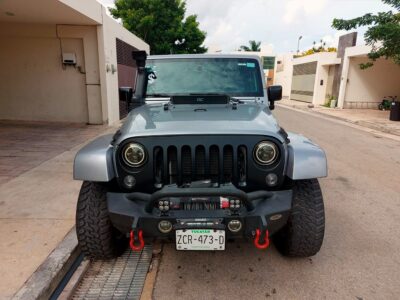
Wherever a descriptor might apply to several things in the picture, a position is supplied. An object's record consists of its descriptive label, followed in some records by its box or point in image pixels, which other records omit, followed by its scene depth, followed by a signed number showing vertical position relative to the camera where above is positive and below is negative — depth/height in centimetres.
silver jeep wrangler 214 -72
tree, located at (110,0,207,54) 2258 +393
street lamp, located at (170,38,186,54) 2539 +283
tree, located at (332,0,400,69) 1060 +181
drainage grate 237 -156
